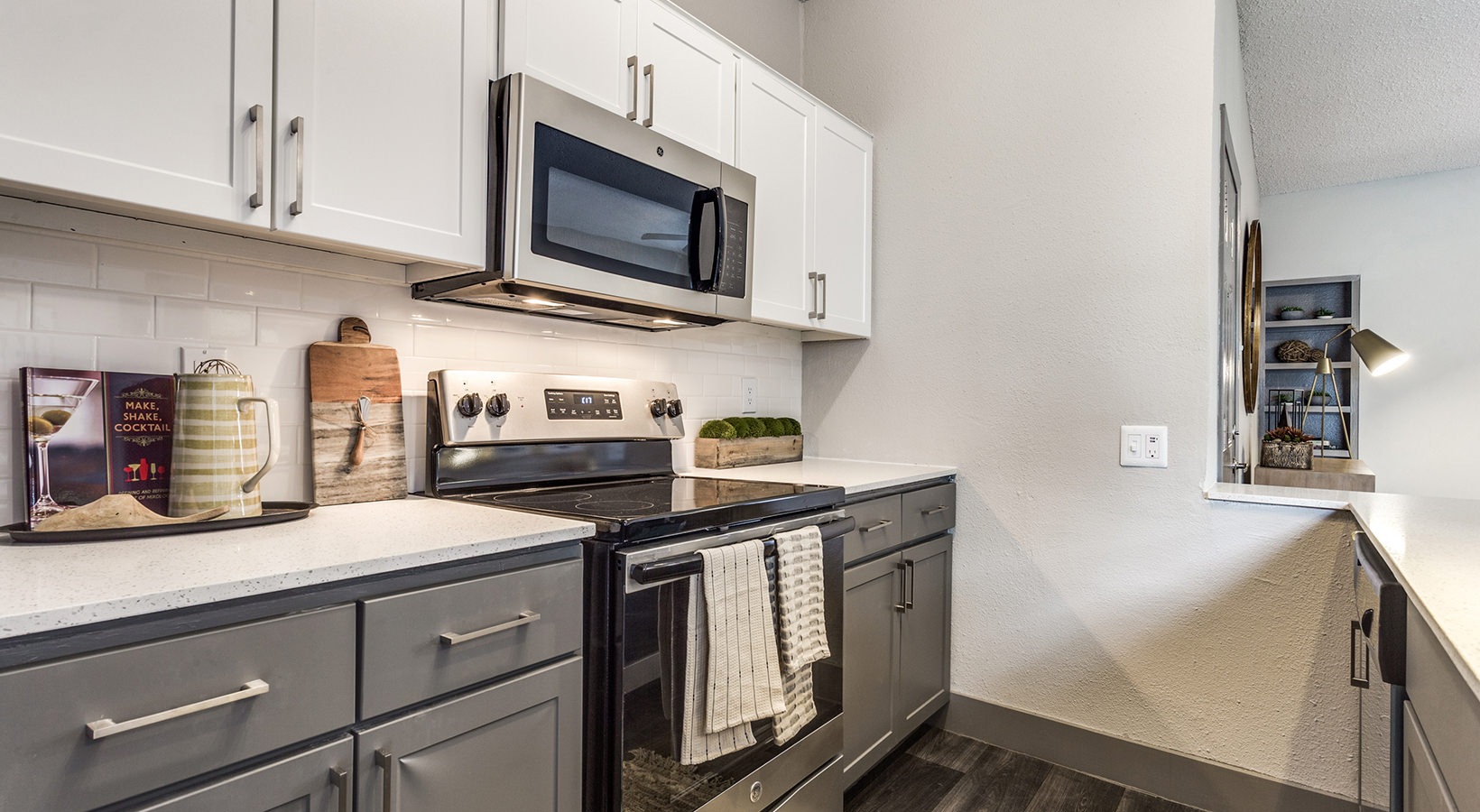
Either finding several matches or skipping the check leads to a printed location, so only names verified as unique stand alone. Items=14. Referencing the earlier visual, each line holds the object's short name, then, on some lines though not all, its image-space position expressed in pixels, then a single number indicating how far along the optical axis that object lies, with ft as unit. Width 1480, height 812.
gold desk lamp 9.12
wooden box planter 7.91
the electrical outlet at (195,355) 4.43
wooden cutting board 4.93
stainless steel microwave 4.99
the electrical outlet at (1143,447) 7.27
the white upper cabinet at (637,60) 5.24
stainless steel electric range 4.34
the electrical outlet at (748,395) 8.84
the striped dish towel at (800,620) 5.35
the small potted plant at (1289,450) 9.79
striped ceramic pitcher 4.06
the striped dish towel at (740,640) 4.78
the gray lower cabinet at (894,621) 6.57
